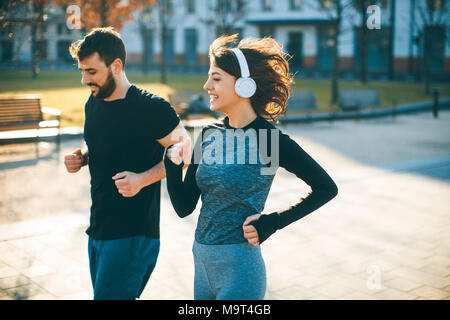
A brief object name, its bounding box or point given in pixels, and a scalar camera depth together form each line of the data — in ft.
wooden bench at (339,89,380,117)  59.93
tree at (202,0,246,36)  83.56
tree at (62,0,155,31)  51.42
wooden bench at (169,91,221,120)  44.88
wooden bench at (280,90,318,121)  55.01
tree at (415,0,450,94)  90.22
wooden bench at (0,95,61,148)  36.96
